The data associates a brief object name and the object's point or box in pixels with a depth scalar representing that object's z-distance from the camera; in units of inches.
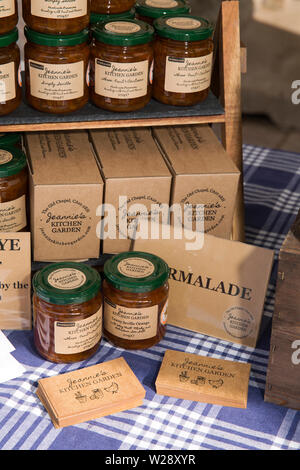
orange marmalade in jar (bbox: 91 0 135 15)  44.5
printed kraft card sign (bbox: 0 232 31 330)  43.2
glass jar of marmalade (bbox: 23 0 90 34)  40.9
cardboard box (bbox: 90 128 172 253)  44.6
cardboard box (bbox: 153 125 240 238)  45.1
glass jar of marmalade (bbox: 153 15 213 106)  43.1
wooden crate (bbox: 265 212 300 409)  39.0
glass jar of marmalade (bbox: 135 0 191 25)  45.4
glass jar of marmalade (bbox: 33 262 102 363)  41.2
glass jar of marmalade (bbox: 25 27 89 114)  41.8
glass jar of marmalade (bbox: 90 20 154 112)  42.4
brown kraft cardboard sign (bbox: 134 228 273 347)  43.7
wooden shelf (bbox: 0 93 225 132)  42.9
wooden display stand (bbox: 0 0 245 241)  43.0
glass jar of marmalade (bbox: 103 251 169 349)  42.2
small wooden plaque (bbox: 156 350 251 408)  40.8
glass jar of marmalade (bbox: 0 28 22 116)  41.5
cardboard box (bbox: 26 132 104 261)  43.9
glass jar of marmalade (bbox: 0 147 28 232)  43.3
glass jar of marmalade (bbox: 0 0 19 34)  40.5
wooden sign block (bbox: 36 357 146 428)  39.5
